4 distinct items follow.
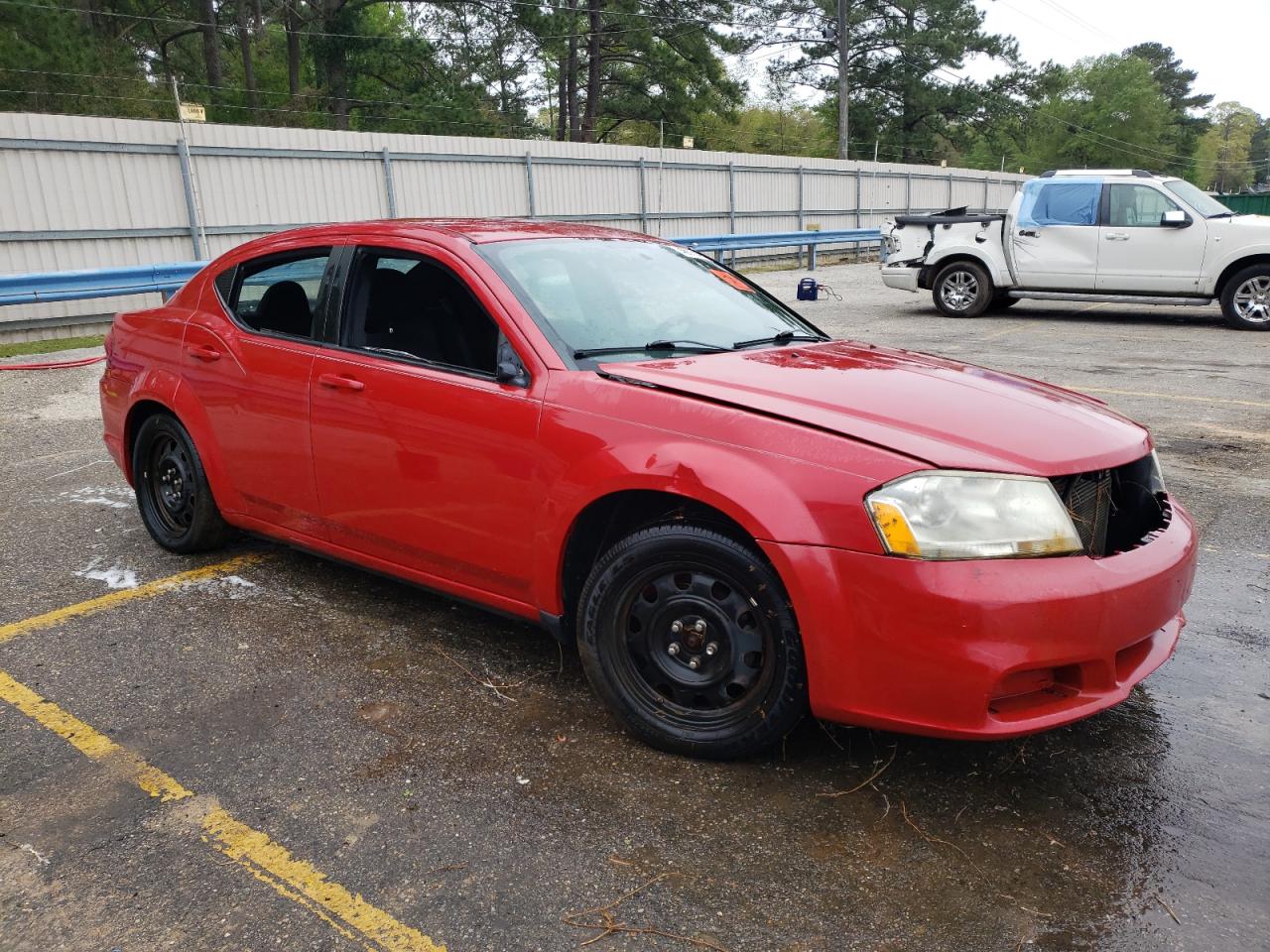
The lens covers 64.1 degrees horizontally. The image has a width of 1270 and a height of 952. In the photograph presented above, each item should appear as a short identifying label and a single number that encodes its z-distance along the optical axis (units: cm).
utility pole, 3922
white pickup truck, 1175
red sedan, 252
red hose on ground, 1004
